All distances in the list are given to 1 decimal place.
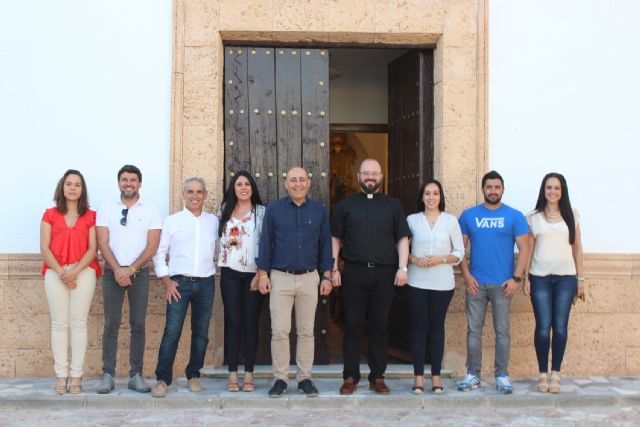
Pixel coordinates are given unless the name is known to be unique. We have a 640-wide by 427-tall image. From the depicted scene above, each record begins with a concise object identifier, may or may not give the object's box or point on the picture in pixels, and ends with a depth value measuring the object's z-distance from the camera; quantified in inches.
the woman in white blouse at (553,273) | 231.6
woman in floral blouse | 226.4
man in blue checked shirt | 222.2
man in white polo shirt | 226.7
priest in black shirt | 225.0
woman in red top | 223.5
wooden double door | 262.2
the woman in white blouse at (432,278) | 227.8
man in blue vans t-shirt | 232.1
